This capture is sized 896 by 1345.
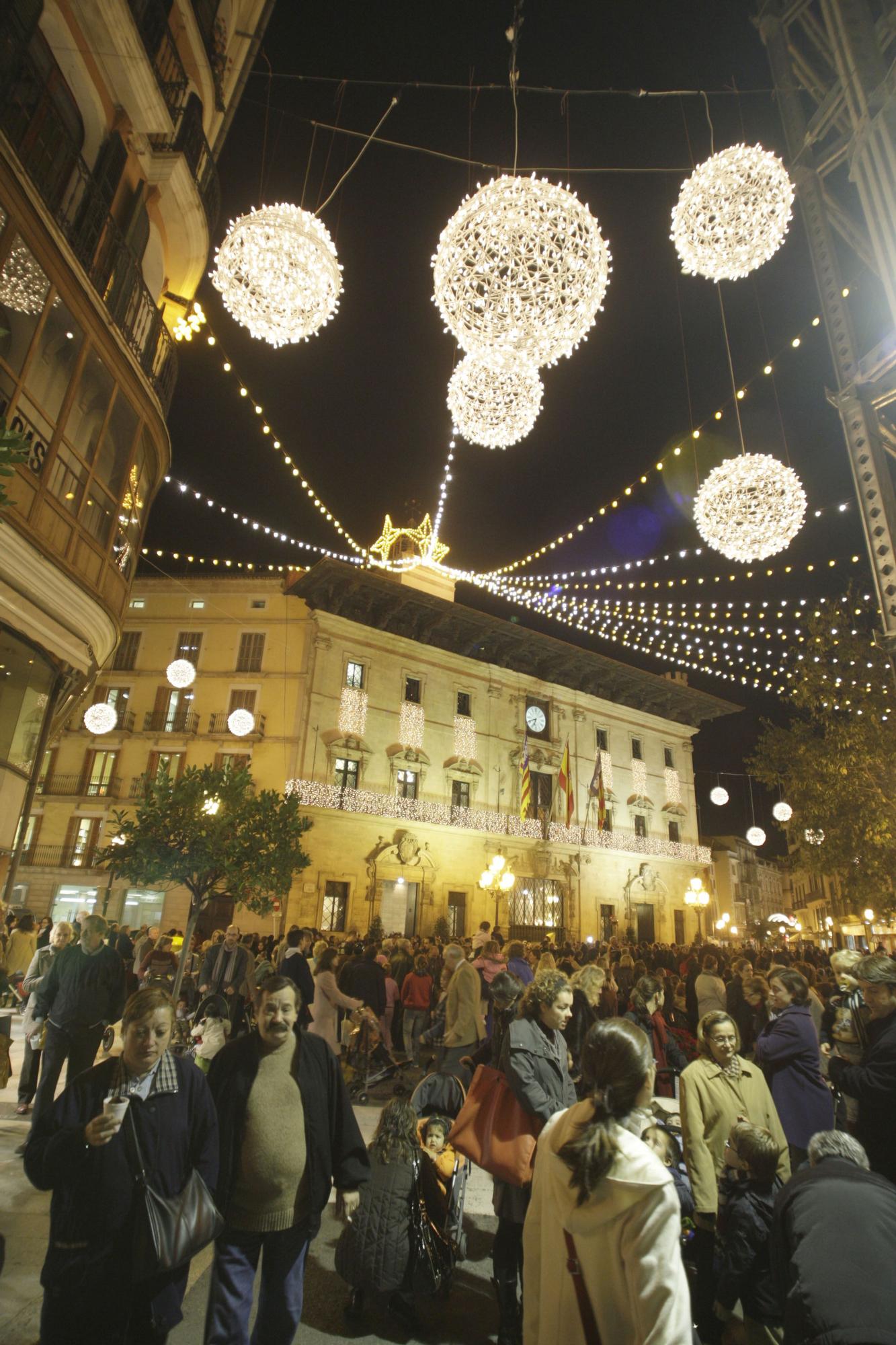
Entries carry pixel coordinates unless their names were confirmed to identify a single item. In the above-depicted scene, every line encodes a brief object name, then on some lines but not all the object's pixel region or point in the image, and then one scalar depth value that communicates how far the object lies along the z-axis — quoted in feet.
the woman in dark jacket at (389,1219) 11.12
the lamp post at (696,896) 80.59
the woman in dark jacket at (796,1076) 13.19
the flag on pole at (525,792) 75.82
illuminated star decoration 83.13
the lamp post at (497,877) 77.97
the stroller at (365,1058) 26.71
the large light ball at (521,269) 19.45
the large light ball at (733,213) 19.36
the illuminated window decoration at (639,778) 107.96
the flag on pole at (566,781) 78.79
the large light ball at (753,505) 26.73
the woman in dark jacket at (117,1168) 7.64
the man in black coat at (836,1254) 6.22
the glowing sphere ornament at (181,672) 59.06
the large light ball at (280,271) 21.17
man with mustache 8.96
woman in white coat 5.45
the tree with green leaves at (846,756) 43.14
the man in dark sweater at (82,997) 17.83
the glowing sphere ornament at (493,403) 26.63
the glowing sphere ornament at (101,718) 52.70
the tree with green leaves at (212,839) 44.80
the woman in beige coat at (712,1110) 11.21
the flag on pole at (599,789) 84.43
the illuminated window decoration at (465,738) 90.48
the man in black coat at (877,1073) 10.98
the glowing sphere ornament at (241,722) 67.56
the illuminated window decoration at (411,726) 85.71
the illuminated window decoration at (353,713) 80.33
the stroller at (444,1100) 13.07
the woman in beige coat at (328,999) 23.54
